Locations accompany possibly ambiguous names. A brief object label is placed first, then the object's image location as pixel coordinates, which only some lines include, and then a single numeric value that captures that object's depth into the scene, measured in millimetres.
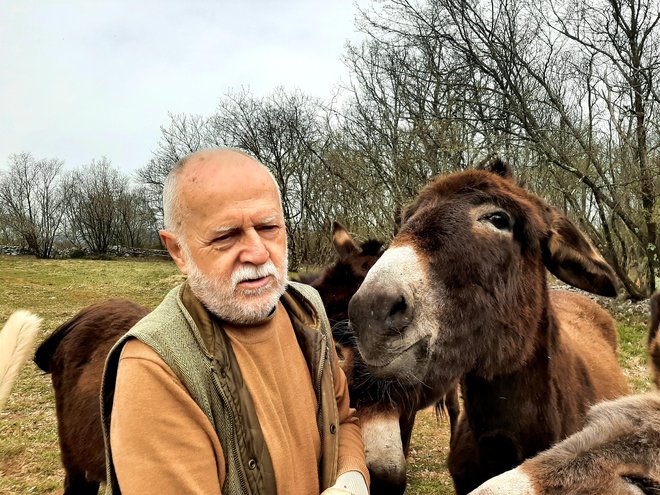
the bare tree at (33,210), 45531
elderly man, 1305
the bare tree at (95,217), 49750
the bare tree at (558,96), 11633
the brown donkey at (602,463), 1399
